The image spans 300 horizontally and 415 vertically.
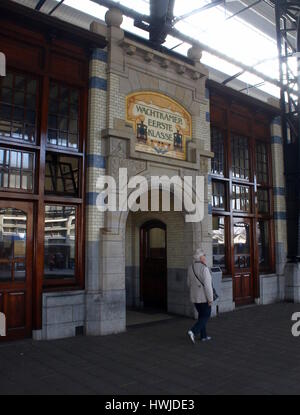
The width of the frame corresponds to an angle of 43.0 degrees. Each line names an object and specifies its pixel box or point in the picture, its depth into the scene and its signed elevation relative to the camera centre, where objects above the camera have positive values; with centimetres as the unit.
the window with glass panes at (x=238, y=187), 1085 +173
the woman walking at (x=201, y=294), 700 -93
